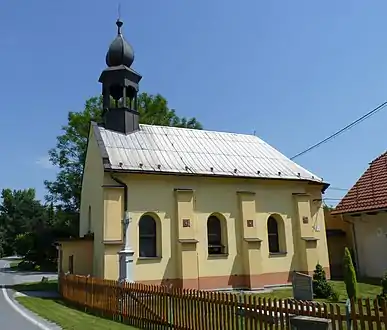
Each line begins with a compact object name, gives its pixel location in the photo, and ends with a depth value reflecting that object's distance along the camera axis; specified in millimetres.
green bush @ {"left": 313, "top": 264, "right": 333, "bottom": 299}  16281
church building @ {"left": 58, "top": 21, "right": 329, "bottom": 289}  18953
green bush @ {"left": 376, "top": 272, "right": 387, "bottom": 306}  12538
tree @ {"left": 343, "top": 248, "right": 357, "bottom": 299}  14023
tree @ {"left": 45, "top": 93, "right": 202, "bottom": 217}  42688
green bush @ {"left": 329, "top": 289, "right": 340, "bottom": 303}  15292
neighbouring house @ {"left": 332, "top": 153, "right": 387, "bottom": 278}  21109
